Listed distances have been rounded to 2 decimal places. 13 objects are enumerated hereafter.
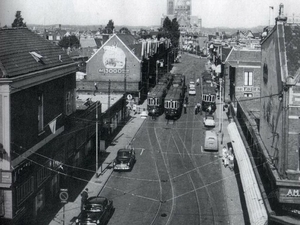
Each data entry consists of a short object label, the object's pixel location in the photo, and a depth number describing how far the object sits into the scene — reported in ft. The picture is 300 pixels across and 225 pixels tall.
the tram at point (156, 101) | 187.73
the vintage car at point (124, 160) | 113.09
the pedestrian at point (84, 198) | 80.79
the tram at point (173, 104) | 180.34
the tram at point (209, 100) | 195.52
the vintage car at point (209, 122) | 167.94
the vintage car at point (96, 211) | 74.87
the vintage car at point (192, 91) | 251.39
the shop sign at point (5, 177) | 66.69
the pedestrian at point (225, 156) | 119.96
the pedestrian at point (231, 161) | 117.93
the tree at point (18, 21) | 304.97
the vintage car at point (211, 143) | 133.39
